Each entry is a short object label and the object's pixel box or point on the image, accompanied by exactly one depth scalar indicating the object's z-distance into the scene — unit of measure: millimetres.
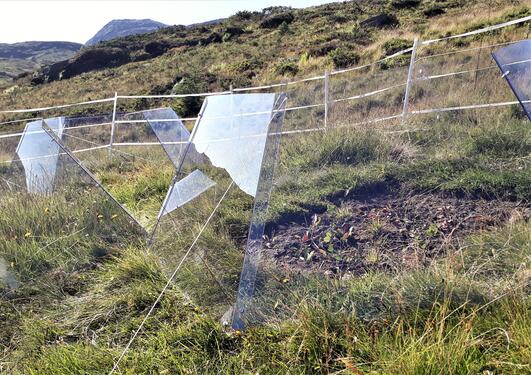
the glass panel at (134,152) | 5681
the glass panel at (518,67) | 3408
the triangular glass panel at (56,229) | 3760
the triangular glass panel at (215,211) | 3031
